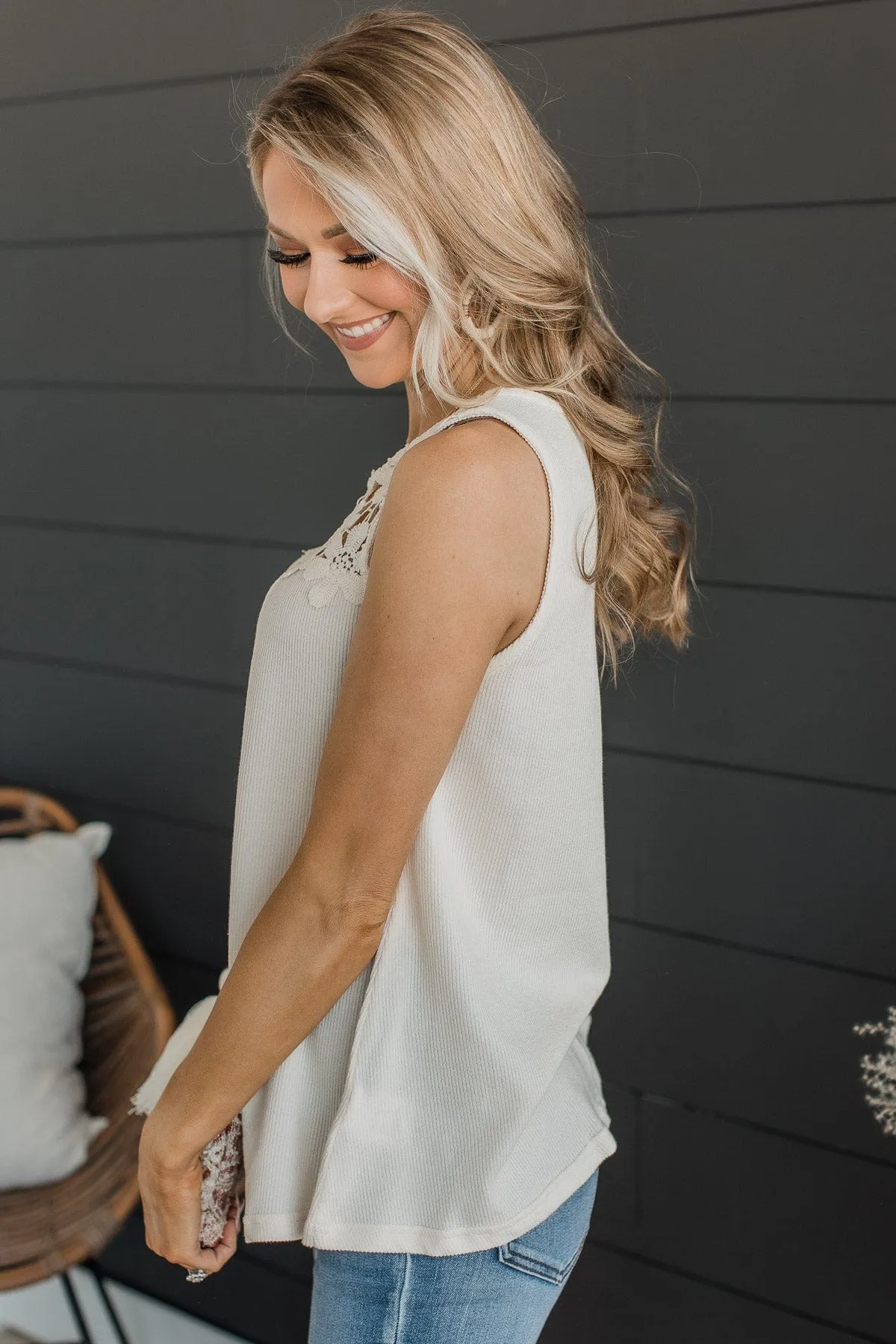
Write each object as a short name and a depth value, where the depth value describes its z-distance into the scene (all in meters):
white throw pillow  1.83
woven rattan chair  1.81
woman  0.90
